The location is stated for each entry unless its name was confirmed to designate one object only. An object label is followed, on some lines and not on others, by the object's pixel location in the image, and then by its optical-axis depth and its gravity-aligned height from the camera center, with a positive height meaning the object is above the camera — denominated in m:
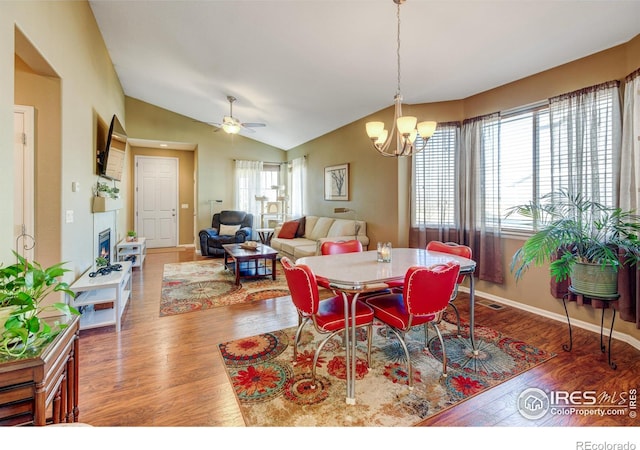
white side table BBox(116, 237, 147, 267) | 5.25 -0.55
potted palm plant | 2.32 -0.21
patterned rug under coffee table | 3.58 -0.97
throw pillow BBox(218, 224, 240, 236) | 6.70 -0.21
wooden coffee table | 4.38 -0.59
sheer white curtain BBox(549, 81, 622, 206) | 2.67 +0.78
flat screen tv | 3.80 +0.93
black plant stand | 2.24 -0.66
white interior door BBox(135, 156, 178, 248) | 7.53 +0.56
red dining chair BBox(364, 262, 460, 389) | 1.85 -0.51
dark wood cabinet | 1.01 -0.59
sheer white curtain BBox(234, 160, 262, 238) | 7.63 +0.90
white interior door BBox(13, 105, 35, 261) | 2.49 +0.39
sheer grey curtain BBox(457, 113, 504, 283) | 3.65 +0.36
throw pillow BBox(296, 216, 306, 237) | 6.36 -0.13
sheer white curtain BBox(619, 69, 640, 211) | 2.43 +0.65
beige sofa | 4.95 -0.26
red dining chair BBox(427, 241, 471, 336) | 2.69 -0.28
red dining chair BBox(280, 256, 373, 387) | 1.87 -0.65
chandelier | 2.21 +0.72
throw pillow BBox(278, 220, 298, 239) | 6.16 -0.19
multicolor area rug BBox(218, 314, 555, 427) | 1.74 -1.13
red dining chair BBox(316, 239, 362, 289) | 2.89 -0.27
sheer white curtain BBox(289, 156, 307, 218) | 7.19 +0.94
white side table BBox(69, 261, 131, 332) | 2.79 -0.77
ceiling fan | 4.92 +1.65
